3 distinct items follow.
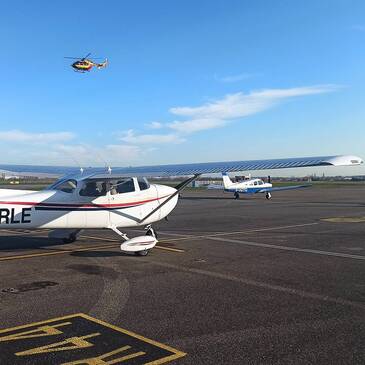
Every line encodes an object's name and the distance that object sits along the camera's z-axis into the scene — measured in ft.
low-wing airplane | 125.80
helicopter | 142.72
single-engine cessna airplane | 31.04
